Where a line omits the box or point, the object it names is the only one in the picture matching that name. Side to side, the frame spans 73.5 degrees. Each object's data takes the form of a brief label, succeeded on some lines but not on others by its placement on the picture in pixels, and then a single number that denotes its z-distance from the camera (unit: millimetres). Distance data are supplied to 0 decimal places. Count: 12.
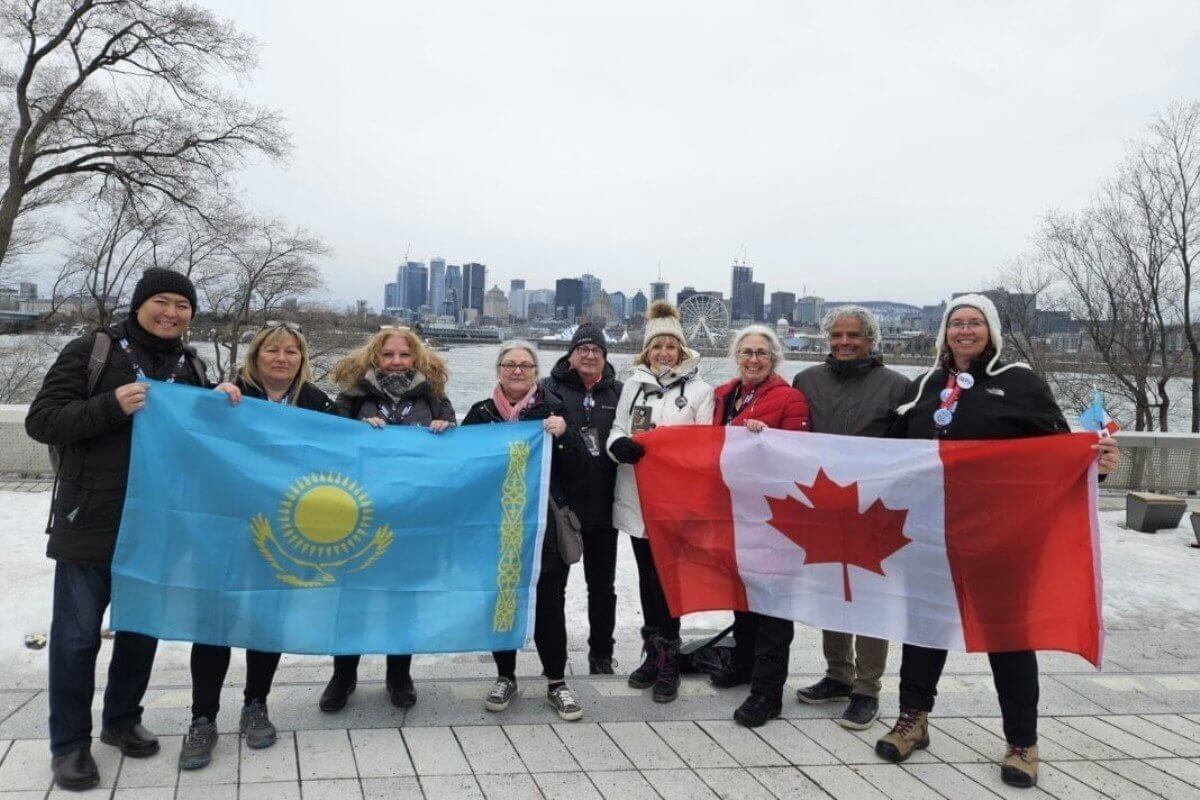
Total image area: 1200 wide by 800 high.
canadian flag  3635
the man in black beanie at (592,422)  4328
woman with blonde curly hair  3924
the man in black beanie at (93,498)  3146
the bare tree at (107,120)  18438
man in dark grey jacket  4066
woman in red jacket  3990
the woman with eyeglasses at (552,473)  3984
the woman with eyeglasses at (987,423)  3549
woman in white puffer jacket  4355
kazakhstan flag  3441
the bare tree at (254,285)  24500
